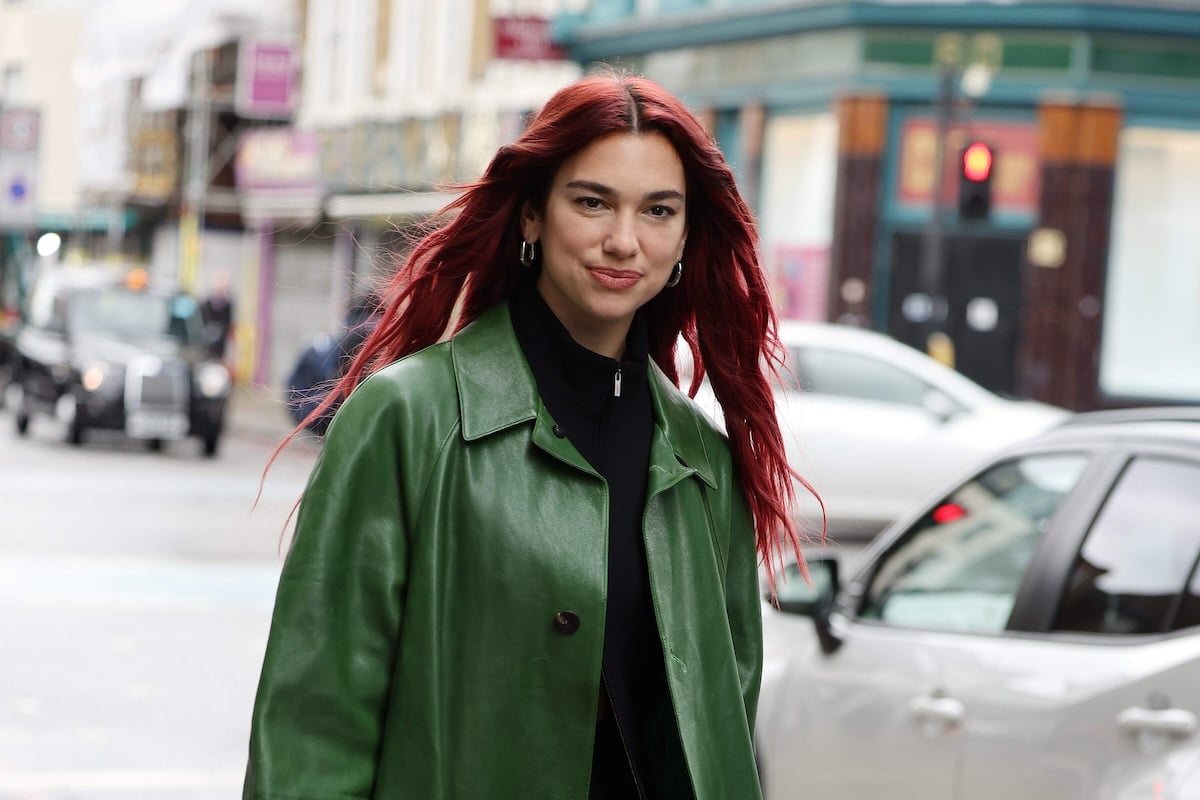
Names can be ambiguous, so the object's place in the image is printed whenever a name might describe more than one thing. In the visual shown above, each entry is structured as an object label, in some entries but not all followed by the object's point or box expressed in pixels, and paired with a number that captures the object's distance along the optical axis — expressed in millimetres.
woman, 2664
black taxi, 22922
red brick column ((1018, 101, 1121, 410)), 23297
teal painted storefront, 23359
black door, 23875
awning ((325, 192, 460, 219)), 31328
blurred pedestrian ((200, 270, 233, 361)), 31266
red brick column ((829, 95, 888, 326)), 24234
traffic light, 18625
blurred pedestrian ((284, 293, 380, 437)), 17953
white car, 15969
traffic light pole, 19441
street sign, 28594
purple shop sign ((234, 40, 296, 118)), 39375
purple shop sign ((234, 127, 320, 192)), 38062
